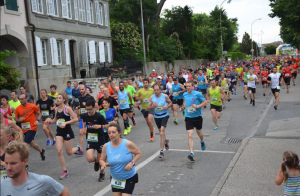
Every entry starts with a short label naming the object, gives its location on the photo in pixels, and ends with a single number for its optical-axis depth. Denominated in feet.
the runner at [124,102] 42.50
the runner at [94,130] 24.79
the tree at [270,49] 492.13
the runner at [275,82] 54.95
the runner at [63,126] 25.80
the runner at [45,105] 38.50
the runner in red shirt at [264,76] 77.28
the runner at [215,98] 41.91
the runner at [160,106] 31.78
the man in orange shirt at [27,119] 29.60
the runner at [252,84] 60.39
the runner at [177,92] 50.37
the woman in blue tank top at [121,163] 16.76
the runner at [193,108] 30.14
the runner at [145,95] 39.33
